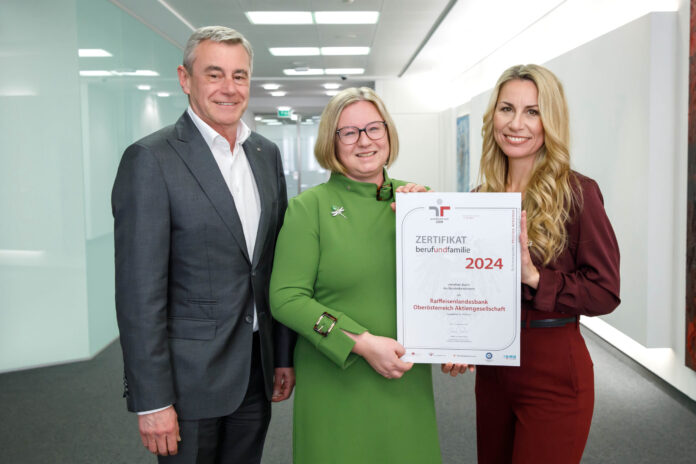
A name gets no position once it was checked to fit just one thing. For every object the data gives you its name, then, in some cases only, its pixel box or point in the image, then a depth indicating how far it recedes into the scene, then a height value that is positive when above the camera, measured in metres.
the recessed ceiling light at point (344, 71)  11.52 +2.69
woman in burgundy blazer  1.57 -0.24
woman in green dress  1.54 -0.29
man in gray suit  1.58 -0.21
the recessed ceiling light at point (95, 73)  4.67 +1.12
